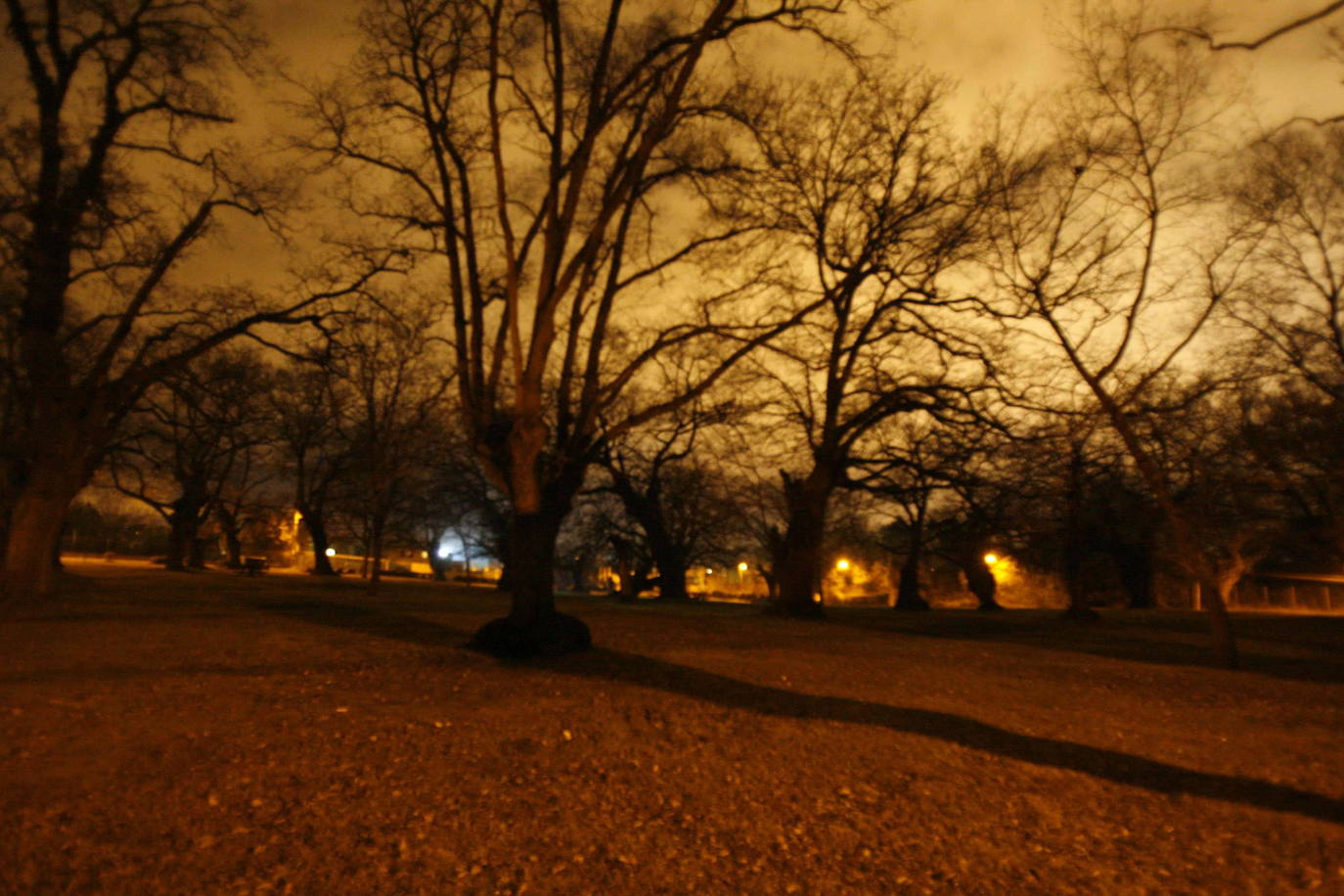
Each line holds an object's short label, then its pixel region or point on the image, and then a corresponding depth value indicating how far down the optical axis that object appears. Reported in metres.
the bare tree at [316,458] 34.19
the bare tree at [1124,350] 12.89
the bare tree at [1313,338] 17.12
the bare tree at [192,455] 19.20
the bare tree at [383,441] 27.97
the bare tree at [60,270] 15.29
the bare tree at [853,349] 16.39
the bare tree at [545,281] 11.40
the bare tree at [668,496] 33.06
